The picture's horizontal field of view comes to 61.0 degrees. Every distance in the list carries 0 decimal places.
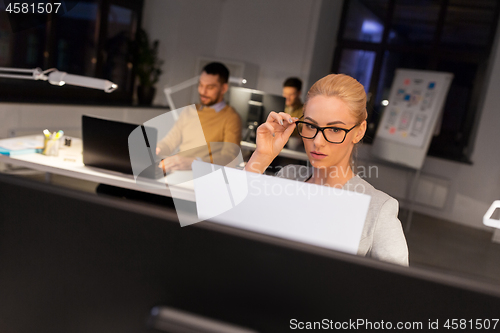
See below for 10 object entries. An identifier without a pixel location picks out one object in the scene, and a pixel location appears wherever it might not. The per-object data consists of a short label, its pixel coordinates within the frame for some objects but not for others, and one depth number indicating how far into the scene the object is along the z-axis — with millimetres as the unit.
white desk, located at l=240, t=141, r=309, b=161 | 3209
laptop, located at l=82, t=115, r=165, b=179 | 2053
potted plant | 5352
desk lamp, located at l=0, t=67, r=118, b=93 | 1322
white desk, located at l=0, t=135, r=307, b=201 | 2115
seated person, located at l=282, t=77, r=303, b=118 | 3304
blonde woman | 891
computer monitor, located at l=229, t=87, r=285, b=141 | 3402
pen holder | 2447
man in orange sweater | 2773
